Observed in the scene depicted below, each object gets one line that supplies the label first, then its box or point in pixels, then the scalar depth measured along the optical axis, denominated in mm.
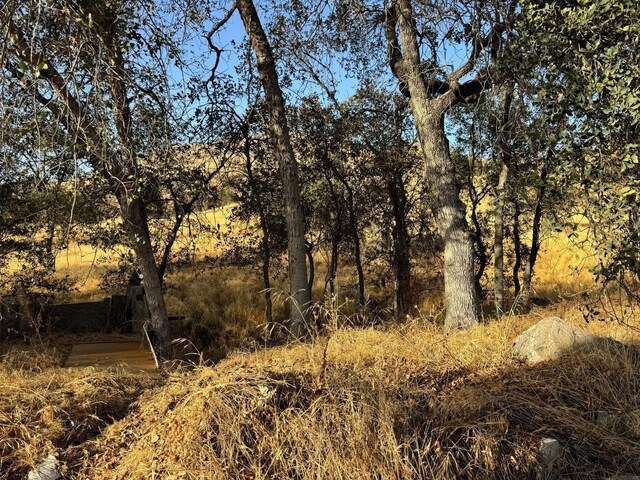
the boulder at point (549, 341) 5109
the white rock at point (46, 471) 3346
